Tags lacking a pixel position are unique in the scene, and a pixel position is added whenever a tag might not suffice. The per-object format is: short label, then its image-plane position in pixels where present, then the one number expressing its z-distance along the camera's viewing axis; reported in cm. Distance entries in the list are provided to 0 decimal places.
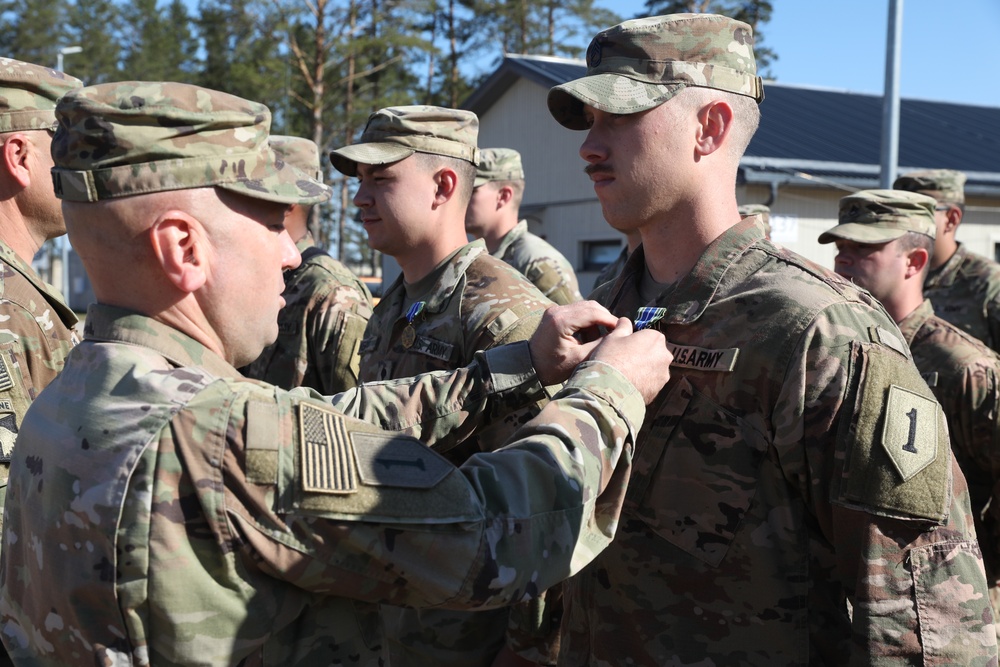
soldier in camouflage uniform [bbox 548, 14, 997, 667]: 217
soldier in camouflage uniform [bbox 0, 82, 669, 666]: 170
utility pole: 897
